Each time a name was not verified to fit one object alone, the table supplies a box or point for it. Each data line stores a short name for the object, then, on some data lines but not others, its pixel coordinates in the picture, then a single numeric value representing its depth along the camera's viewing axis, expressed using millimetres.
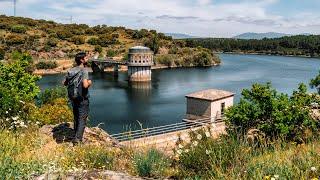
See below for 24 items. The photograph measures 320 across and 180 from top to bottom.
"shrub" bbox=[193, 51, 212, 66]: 119283
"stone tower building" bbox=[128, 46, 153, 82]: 86050
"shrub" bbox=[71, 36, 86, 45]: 112547
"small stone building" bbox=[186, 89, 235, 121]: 34616
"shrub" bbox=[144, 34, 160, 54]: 121067
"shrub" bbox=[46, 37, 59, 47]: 108042
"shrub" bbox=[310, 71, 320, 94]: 41754
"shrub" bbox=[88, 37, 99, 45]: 114287
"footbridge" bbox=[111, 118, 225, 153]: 20263
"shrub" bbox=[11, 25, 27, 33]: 112592
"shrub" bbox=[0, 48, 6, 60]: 93589
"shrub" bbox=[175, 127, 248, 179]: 5225
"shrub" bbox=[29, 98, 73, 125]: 23578
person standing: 7946
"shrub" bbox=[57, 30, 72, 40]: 114376
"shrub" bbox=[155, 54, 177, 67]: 113038
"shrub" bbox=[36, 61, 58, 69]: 93410
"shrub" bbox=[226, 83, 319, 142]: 22215
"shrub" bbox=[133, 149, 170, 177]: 5303
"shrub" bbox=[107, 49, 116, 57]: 112057
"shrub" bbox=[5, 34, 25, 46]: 103849
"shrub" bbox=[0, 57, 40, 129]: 21423
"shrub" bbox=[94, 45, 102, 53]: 110263
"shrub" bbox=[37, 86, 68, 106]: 39987
